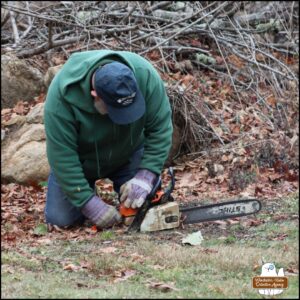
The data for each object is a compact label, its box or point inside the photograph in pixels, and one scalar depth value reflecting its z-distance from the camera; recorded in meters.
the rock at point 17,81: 18.53
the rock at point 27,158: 15.84
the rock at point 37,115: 16.95
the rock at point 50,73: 17.75
